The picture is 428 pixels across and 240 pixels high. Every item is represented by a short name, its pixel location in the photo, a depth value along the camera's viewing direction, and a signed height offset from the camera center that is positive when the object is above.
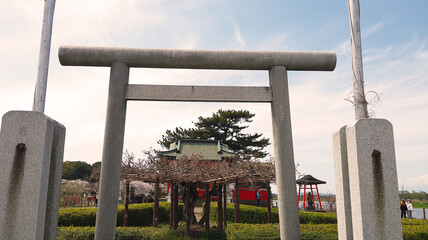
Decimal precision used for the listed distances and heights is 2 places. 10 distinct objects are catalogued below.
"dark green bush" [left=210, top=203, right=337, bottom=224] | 15.26 -1.73
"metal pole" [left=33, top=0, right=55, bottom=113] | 5.31 +2.18
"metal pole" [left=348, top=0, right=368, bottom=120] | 4.89 +2.02
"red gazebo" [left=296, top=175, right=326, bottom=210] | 22.69 +0.16
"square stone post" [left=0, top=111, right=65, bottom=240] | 4.38 +0.12
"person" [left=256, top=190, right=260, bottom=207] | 25.07 -1.15
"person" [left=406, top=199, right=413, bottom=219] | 18.94 -1.46
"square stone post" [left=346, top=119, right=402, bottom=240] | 4.20 +0.04
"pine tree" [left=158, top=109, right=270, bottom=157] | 34.34 +5.62
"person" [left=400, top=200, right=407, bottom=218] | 18.87 -1.46
